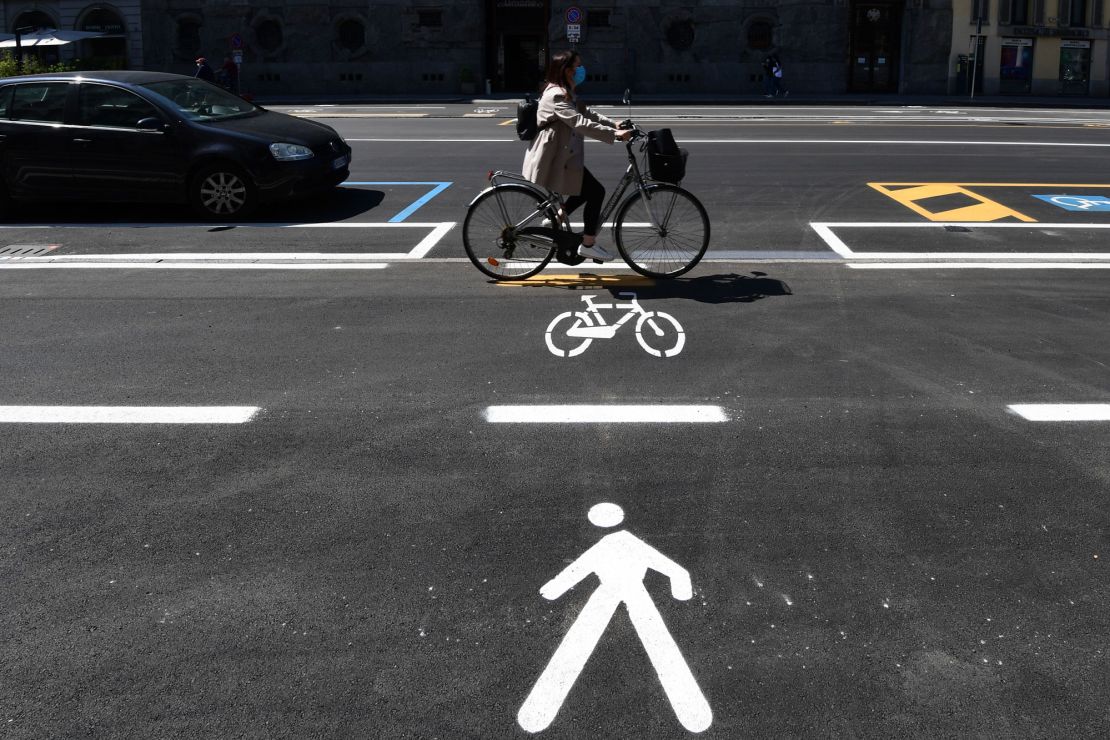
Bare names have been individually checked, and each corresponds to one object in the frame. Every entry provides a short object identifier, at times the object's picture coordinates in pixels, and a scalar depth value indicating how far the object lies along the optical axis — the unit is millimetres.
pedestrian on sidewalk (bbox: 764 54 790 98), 38562
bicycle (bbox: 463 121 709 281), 8344
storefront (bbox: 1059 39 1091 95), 41406
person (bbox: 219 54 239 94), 36031
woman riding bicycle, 7984
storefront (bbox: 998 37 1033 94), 41125
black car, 11508
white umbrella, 35906
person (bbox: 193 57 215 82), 31719
